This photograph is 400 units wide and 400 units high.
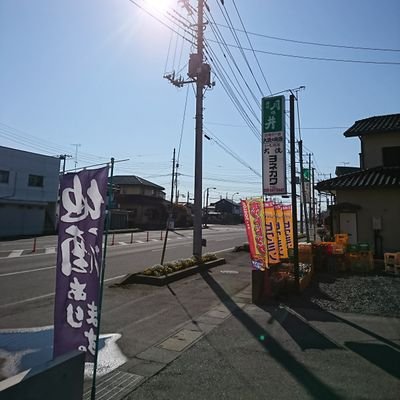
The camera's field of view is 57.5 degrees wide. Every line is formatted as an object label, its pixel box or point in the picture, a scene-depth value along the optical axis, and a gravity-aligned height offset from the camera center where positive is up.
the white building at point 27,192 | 31.23 +3.10
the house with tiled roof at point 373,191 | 16.00 +1.94
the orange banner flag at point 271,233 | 10.14 -0.04
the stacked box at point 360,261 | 13.26 -1.02
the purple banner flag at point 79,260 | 3.67 -0.34
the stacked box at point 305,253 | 12.91 -0.74
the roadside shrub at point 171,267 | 10.49 -1.17
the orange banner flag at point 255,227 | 9.47 +0.12
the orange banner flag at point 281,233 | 11.91 -0.04
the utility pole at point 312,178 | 35.37 +5.39
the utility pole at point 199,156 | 14.52 +2.98
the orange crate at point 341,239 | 14.66 -0.23
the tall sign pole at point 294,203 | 9.07 +0.77
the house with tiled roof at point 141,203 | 54.25 +3.93
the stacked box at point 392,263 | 12.27 -0.97
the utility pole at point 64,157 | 40.69 +7.87
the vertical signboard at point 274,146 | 10.65 +2.55
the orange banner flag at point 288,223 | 12.90 +0.32
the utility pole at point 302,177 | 27.15 +4.17
